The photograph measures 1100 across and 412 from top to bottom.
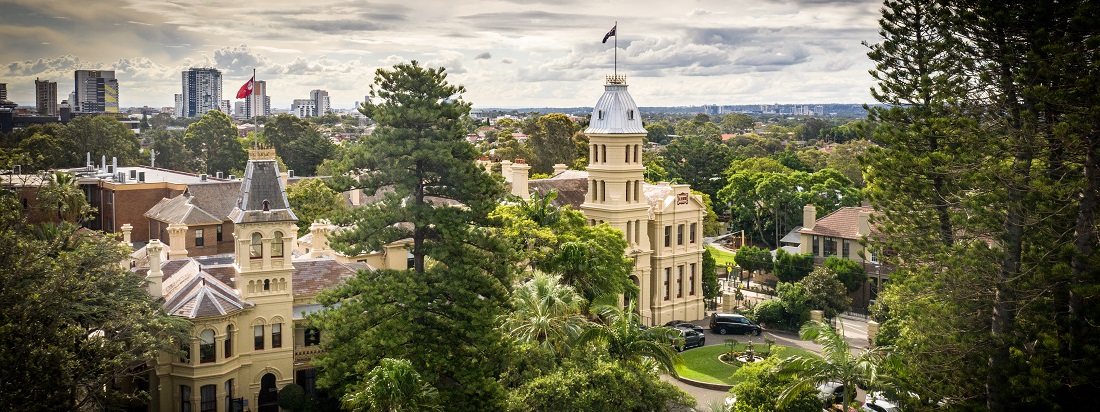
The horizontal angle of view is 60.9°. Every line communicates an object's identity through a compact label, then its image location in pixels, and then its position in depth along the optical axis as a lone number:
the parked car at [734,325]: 52.72
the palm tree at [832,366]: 28.89
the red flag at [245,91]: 38.22
